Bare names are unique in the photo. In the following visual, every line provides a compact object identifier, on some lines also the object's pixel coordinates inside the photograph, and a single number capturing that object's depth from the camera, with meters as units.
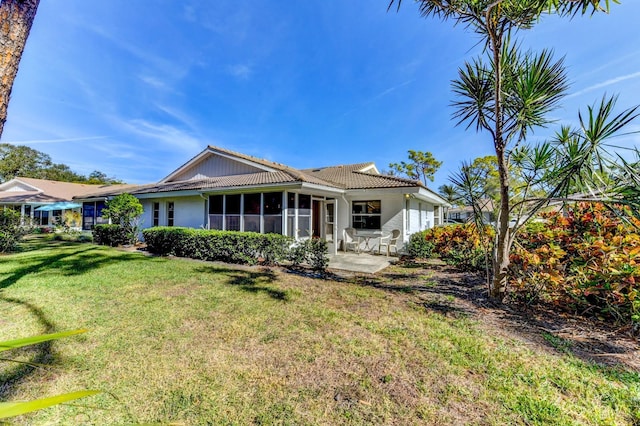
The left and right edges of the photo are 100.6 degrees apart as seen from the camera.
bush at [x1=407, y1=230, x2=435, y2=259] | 11.54
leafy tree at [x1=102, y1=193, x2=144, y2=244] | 13.86
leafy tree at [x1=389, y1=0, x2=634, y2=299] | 4.61
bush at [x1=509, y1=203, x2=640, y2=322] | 4.49
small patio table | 12.75
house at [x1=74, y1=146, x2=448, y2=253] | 11.12
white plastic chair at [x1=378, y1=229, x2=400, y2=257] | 12.31
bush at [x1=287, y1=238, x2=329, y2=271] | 8.91
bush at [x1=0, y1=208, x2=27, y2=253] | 11.81
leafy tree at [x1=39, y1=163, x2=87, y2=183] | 43.64
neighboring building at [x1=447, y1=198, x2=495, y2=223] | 41.19
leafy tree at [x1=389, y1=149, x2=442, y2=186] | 39.03
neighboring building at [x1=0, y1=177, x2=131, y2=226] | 23.77
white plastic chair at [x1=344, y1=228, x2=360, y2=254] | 13.15
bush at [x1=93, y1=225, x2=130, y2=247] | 14.26
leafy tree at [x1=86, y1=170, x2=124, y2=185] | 50.84
